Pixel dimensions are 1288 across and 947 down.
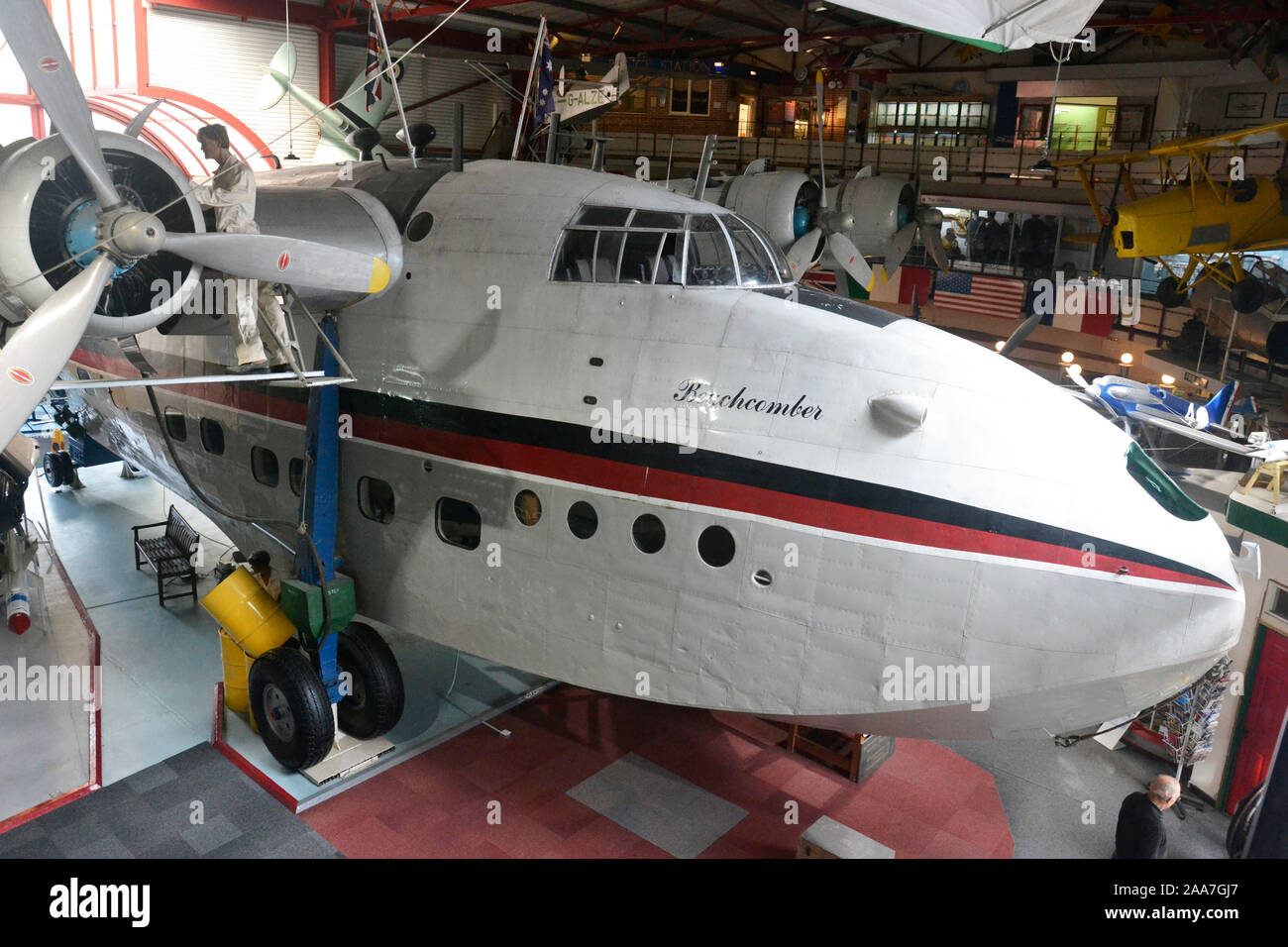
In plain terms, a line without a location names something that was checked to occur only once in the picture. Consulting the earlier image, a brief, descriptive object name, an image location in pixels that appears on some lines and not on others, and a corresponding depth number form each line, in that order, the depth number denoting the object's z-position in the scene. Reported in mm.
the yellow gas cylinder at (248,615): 9680
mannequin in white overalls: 7309
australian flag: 13328
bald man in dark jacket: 8086
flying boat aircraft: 6555
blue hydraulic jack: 9031
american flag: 26453
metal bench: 13484
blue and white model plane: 14172
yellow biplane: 17812
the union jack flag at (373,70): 17609
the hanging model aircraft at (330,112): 20156
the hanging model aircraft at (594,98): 14328
